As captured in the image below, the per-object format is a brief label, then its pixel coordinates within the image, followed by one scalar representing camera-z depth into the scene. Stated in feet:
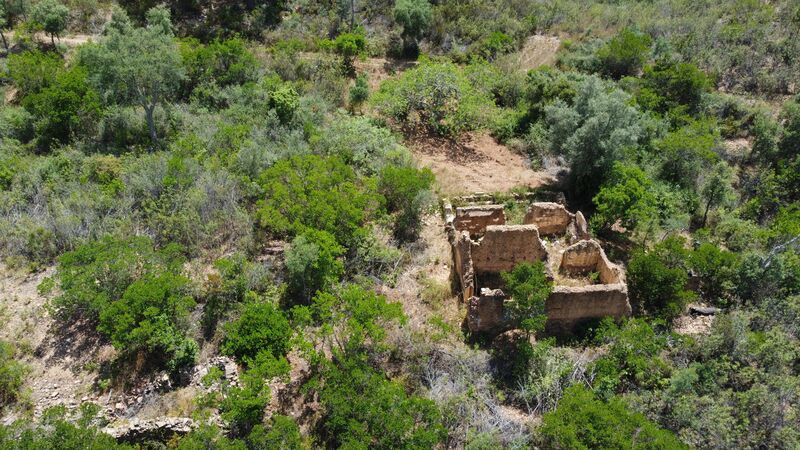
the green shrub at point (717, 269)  72.13
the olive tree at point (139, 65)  87.92
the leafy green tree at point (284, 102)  99.35
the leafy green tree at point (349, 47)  121.90
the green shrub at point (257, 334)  59.88
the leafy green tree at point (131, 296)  59.88
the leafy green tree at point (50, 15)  118.73
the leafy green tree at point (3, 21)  121.79
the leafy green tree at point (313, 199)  72.33
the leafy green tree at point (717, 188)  85.35
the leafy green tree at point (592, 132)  85.15
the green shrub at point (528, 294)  61.11
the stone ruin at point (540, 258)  65.82
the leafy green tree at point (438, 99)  106.63
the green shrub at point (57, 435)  48.47
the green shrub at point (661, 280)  68.69
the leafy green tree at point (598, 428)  50.11
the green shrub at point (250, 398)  54.13
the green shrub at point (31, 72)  102.94
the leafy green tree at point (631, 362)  60.75
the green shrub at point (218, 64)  109.29
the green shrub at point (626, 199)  78.74
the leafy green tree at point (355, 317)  59.06
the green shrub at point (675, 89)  106.42
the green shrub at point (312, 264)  66.64
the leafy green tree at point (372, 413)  51.08
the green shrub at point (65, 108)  94.43
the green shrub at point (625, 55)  119.14
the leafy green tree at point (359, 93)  111.14
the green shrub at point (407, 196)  81.00
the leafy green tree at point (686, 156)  89.97
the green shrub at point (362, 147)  90.79
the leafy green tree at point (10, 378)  58.23
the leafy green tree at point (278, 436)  51.08
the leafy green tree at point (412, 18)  127.75
